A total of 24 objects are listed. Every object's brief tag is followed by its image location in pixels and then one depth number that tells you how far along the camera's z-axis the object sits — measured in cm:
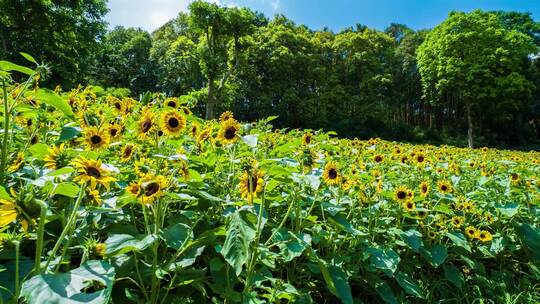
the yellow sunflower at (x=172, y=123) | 199
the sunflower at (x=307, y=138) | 303
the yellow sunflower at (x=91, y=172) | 126
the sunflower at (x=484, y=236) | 292
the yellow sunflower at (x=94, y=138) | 166
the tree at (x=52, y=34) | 1795
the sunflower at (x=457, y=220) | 291
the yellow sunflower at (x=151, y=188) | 137
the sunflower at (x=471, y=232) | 295
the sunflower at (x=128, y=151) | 206
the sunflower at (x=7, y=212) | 100
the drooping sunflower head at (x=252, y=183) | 164
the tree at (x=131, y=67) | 3178
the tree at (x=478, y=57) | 2578
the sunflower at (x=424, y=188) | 299
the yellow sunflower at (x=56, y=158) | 152
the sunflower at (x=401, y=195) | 267
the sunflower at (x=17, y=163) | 153
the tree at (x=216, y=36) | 2042
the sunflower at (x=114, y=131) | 189
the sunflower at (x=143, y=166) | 165
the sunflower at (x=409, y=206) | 271
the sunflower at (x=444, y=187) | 307
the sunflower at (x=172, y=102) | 255
